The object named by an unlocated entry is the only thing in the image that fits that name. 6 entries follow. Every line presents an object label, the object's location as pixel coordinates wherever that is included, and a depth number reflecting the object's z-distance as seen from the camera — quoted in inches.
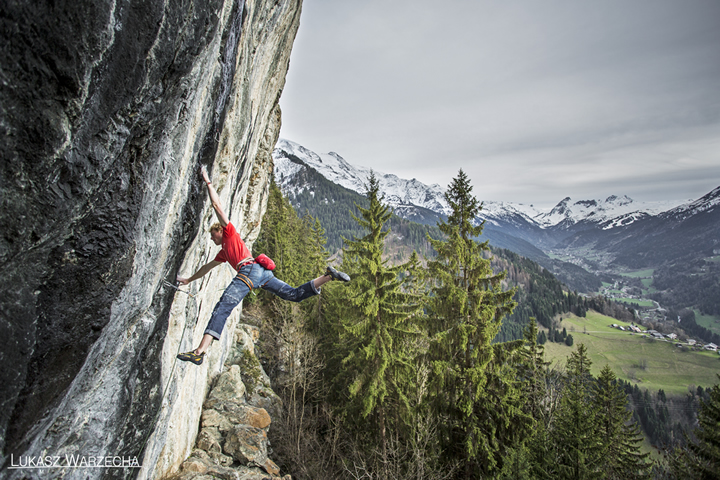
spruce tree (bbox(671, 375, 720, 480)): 516.7
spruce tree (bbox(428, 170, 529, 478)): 470.9
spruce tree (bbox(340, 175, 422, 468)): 531.2
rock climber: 226.8
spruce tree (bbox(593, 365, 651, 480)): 711.1
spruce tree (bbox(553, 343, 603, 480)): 429.1
